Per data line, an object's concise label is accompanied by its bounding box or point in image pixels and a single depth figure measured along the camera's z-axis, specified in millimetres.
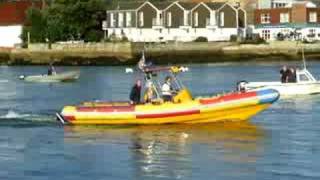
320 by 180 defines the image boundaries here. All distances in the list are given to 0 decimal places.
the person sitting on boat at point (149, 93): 30150
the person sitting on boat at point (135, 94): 30406
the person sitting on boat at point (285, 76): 45344
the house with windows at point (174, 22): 118562
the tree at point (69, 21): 115000
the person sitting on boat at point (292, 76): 45406
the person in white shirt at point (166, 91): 30323
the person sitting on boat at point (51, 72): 65250
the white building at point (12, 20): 125125
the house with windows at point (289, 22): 123938
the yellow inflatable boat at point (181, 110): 29906
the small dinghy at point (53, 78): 64312
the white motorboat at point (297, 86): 44438
